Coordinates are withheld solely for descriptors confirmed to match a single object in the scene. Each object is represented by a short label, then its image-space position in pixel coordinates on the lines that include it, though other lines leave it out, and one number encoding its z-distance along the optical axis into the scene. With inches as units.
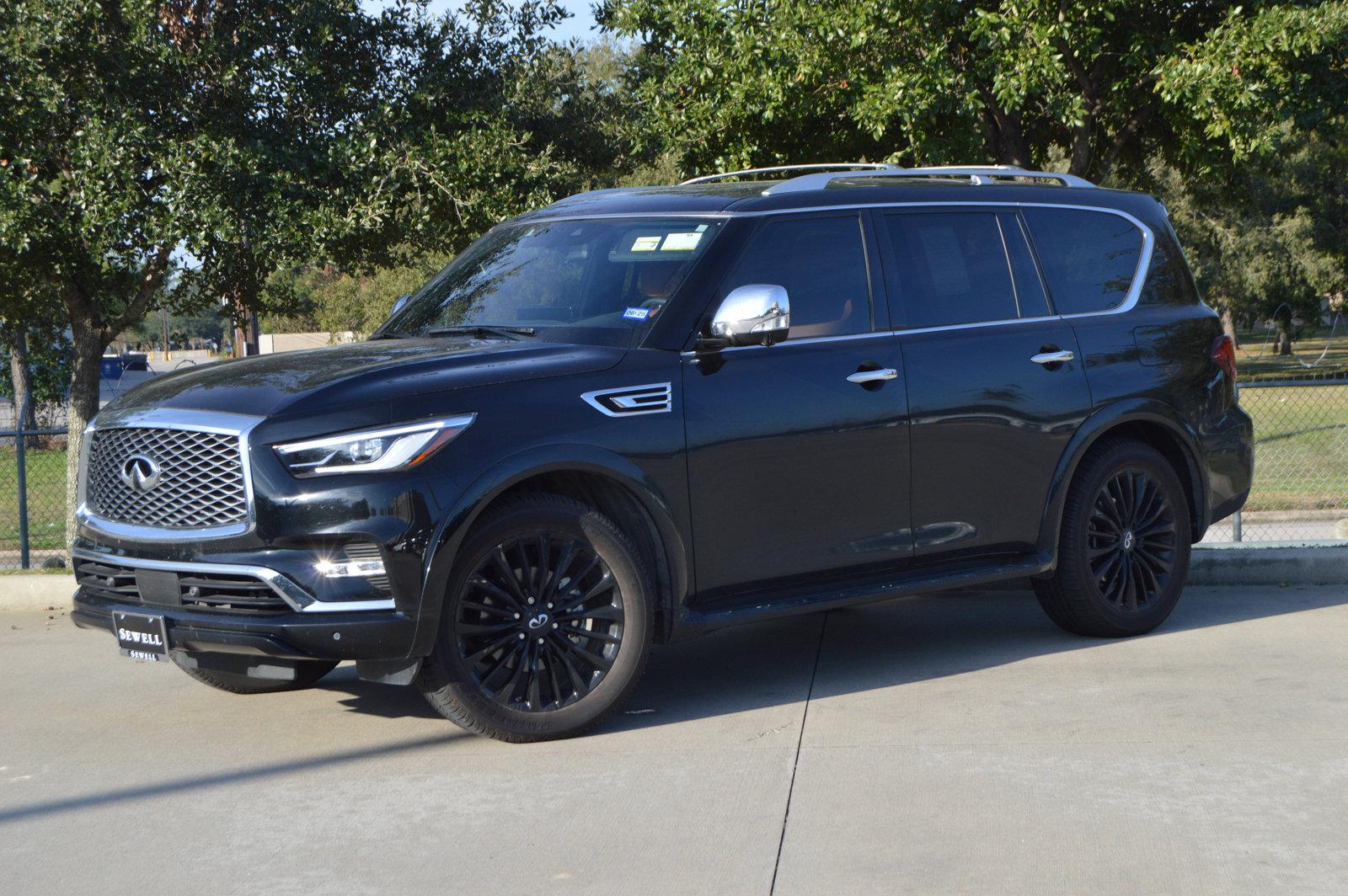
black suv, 205.8
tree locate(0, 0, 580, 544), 494.9
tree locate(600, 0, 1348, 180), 609.3
